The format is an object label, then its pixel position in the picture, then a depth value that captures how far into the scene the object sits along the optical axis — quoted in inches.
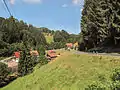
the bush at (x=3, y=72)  1103.8
